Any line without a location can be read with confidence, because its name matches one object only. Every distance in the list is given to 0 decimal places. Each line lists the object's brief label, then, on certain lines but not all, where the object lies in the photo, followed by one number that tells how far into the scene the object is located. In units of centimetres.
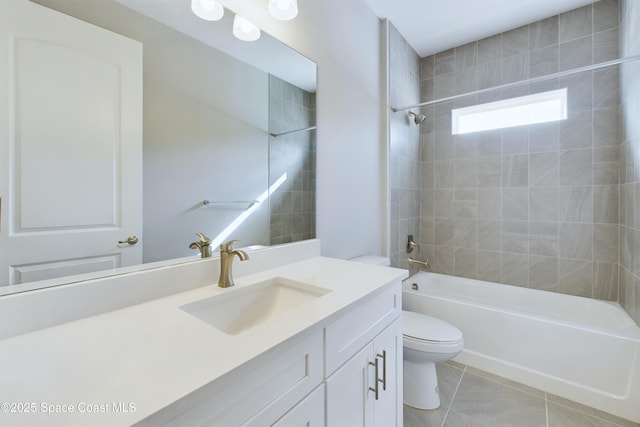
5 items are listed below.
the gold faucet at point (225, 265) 95
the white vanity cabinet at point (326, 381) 50
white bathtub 146
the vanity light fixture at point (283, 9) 122
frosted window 219
